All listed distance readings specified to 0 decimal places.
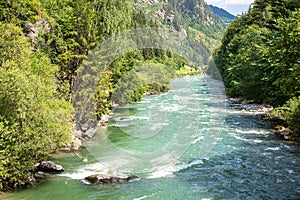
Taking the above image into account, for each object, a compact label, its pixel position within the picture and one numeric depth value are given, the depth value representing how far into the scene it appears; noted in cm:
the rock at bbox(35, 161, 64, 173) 1888
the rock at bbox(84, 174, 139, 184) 1734
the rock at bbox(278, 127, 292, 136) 2657
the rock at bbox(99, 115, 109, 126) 3255
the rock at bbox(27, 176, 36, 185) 1680
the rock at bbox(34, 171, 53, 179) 1794
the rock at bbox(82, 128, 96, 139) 2730
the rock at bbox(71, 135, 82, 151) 2377
